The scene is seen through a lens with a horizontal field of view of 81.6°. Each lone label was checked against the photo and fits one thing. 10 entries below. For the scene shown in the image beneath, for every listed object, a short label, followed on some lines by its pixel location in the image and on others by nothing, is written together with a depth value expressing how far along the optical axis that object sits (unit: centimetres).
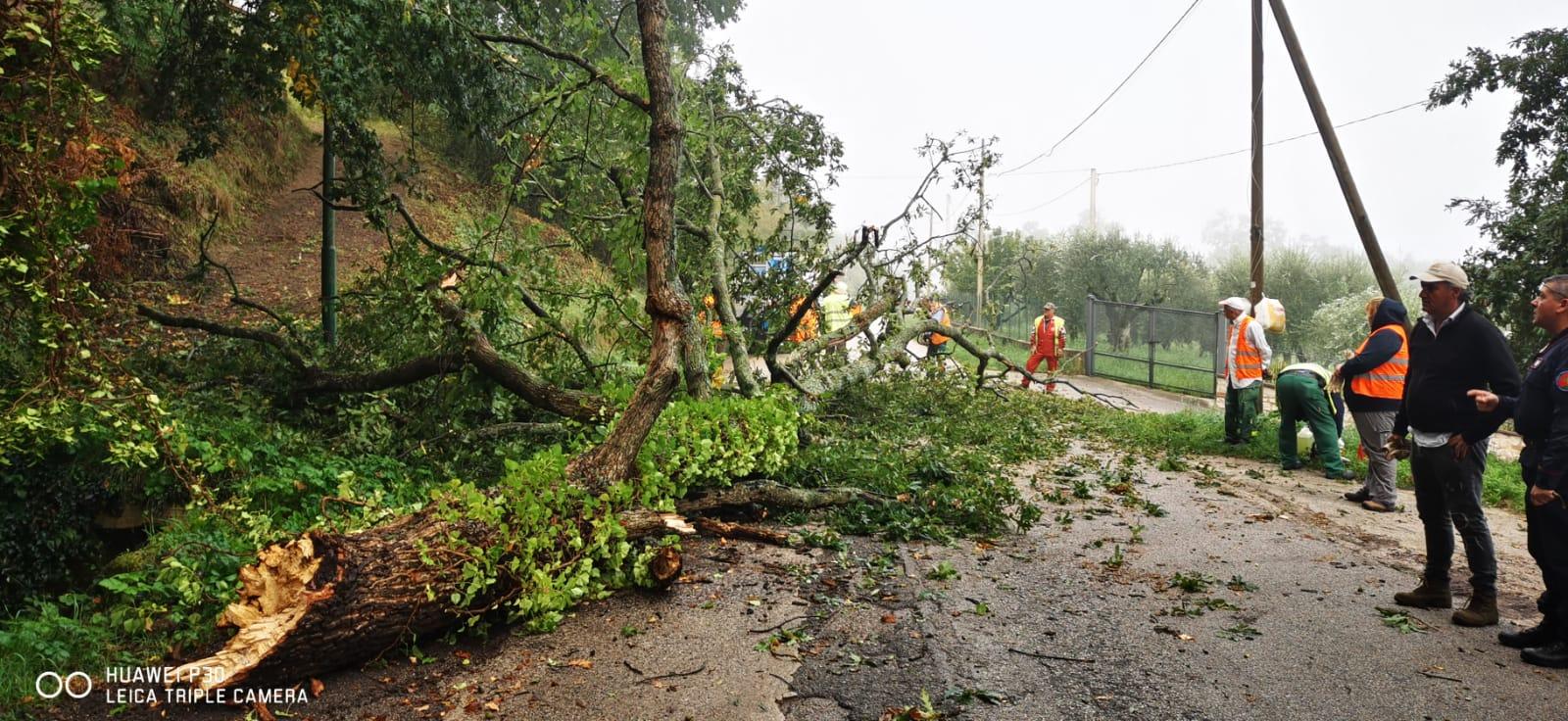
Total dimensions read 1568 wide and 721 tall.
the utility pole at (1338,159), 866
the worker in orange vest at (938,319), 1203
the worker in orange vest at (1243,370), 974
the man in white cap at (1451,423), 452
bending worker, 853
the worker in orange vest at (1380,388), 723
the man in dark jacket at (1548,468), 389
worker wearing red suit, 1585
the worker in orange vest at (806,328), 1075
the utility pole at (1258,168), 1201
